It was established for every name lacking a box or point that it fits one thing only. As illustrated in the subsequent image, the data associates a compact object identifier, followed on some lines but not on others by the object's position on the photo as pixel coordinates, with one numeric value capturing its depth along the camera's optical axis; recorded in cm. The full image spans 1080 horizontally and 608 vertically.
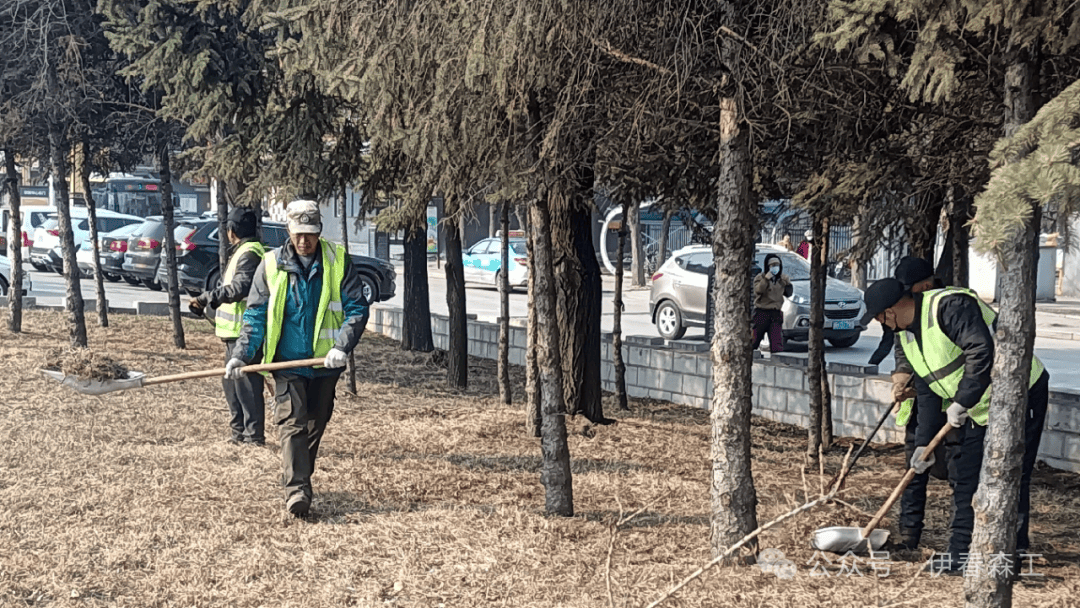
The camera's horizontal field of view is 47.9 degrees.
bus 4038
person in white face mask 1532
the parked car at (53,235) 2944
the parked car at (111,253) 2519
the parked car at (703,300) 1792
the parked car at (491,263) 3112
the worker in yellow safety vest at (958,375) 564
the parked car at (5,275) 2041
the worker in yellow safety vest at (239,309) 764
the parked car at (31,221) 3014
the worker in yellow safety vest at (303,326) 659
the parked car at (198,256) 2248
